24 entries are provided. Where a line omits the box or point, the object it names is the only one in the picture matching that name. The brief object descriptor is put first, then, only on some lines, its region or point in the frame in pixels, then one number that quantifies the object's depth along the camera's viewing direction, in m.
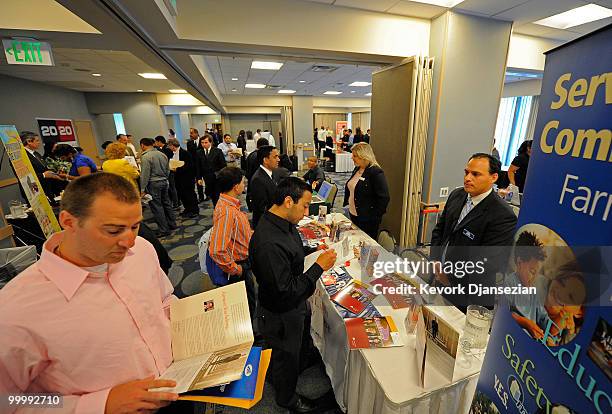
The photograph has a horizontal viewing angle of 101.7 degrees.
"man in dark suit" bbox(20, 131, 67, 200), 4.09
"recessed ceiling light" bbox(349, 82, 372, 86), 8.23
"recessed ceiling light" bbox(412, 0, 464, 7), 2.70
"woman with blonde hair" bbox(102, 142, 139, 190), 3.58
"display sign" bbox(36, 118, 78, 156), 6.60
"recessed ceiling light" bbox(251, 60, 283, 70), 5.17
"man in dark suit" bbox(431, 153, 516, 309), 1.71
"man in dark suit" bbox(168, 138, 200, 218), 5.10
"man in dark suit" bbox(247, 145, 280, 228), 2.94
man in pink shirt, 0.70
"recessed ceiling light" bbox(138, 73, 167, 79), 5.83
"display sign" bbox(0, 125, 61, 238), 2.49
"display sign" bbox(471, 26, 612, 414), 0.58
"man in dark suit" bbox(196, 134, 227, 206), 5.22
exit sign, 2.56
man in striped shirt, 1.90
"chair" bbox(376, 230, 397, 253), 2.24
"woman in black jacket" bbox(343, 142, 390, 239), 2.71
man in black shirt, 1.35
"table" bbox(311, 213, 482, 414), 1.09
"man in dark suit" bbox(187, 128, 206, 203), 5.60
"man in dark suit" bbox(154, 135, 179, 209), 5.11
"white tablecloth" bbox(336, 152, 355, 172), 10.17
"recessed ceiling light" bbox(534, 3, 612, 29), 2.88
